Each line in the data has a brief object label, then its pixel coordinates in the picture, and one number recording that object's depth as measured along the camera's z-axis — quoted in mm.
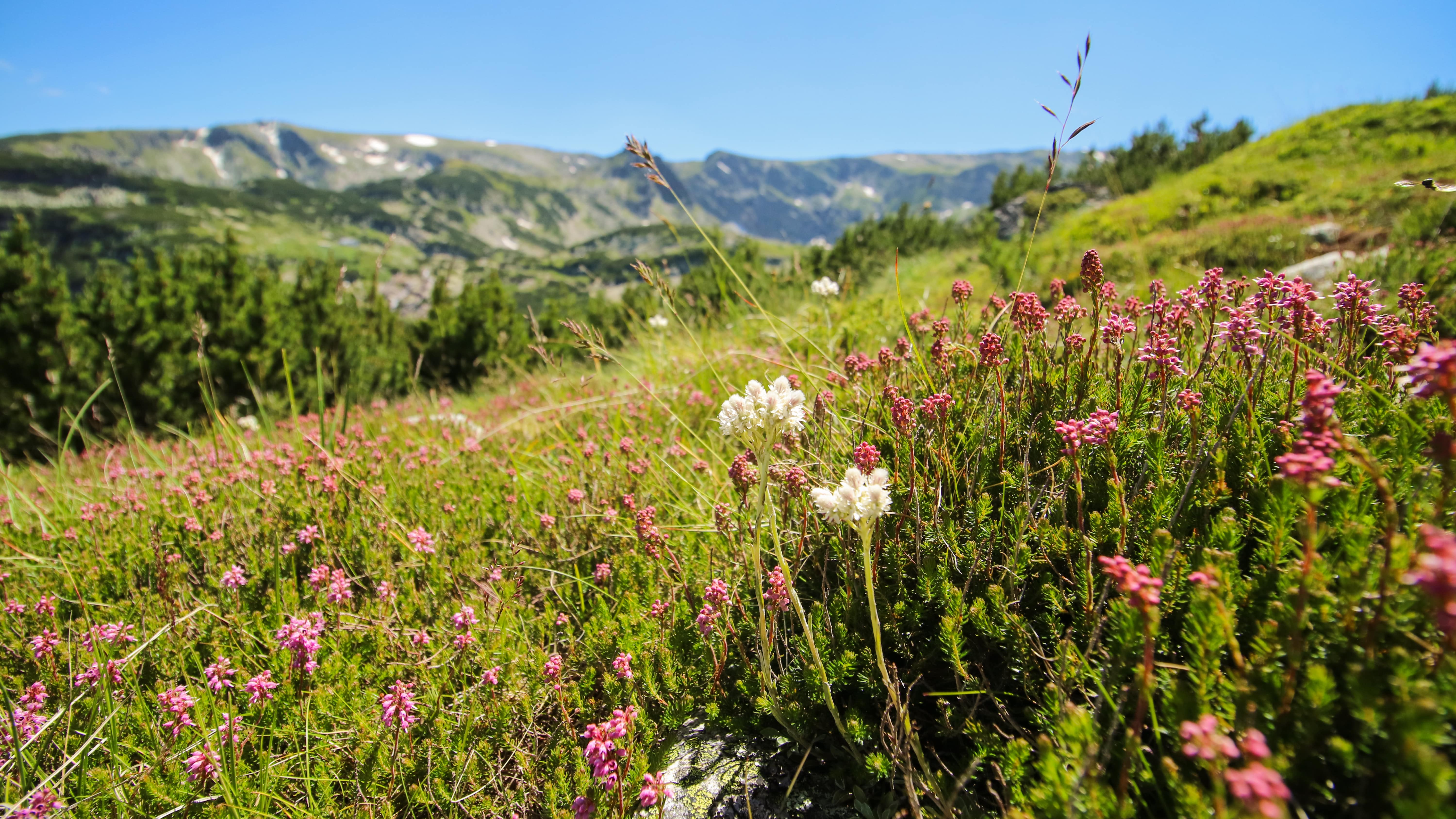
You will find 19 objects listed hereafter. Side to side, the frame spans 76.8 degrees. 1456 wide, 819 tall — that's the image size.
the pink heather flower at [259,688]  307
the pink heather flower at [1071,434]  256
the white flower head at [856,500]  239
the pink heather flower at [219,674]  314
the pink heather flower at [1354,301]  287
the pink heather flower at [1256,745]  177
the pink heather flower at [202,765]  281
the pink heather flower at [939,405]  288
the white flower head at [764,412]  251
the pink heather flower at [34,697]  314
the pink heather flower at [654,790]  257
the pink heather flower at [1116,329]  305
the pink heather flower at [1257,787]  170
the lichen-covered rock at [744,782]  267
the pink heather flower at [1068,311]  324
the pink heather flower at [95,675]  323
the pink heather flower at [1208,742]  182
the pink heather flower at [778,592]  275
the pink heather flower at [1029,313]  309
